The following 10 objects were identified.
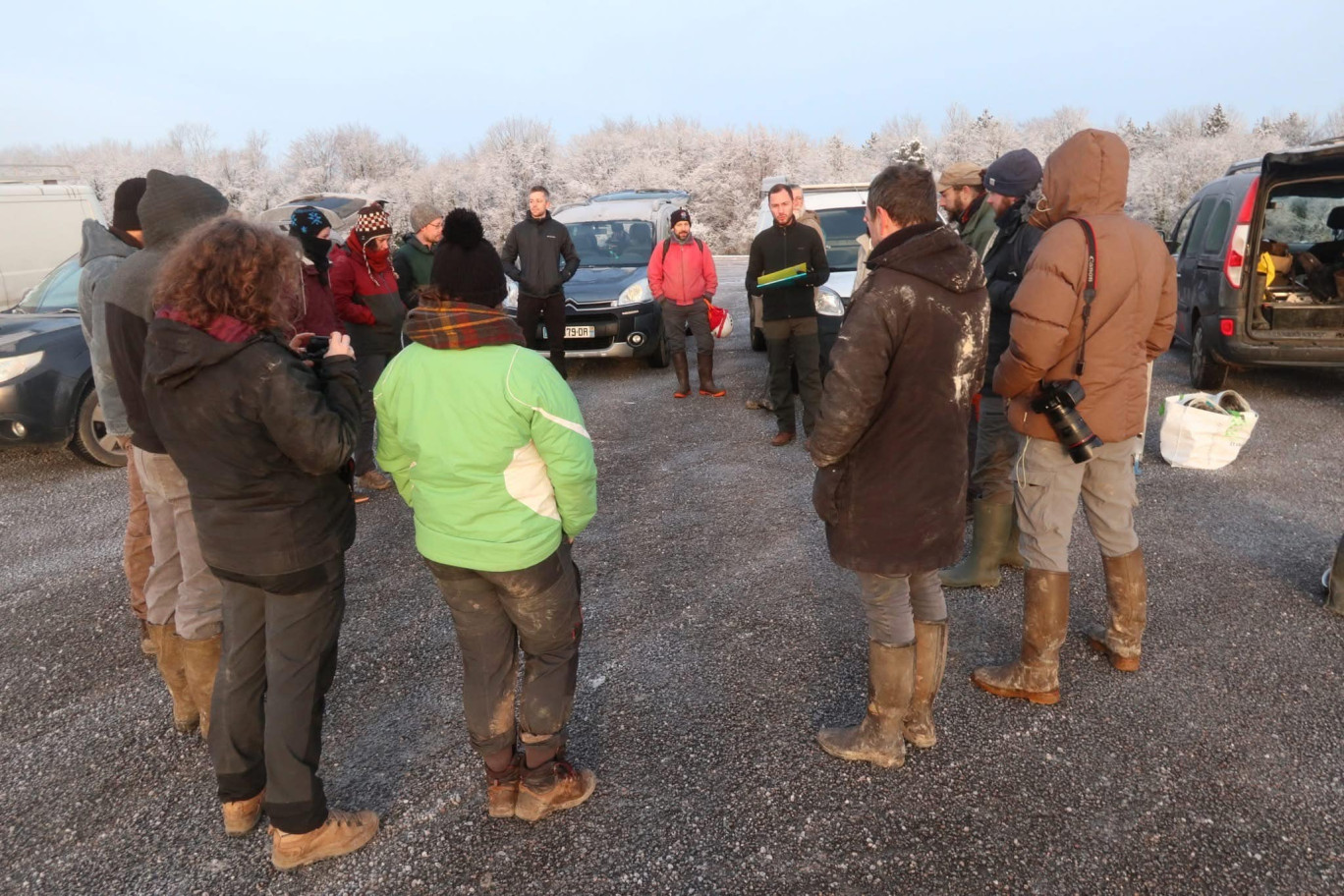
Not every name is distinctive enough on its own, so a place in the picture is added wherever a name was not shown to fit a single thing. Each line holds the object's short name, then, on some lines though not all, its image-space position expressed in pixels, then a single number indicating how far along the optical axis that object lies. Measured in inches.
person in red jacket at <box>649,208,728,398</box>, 327.9
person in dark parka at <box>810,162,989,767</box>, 99.1
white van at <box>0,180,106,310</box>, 379.2
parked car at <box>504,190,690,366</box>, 371.9
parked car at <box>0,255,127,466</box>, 255.0
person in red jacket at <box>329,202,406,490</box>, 227.1
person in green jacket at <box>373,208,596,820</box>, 92.7
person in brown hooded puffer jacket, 119.0
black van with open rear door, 267.9
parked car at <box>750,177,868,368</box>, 319.5
